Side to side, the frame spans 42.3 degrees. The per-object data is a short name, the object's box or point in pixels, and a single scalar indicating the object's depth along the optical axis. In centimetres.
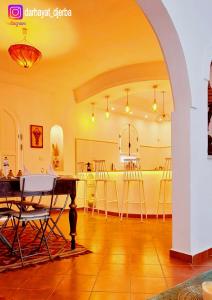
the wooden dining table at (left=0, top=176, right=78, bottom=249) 340
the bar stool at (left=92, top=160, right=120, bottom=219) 600
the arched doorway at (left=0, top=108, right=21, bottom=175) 573
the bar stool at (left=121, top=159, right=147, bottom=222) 568
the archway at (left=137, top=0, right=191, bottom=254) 292
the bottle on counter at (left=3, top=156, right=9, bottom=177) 360
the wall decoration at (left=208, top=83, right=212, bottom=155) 347
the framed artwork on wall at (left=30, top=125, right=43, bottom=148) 615
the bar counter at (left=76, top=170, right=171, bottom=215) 568
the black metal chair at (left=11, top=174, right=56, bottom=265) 297
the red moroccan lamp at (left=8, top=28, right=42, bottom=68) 376
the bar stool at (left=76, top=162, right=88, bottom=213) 672
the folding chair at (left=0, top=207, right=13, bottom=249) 316
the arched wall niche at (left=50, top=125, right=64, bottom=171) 671
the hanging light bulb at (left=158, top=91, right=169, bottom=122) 875
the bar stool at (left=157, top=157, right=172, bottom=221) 562
